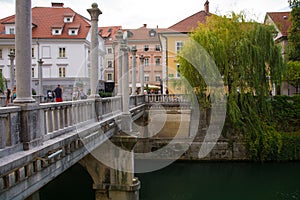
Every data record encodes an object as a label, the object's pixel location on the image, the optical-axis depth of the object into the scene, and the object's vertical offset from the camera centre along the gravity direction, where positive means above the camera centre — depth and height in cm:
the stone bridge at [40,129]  360 -63
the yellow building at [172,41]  2948 +477
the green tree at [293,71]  2056 +121
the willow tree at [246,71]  1584 +95
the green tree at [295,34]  2252 +407
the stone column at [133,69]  1434 +102
